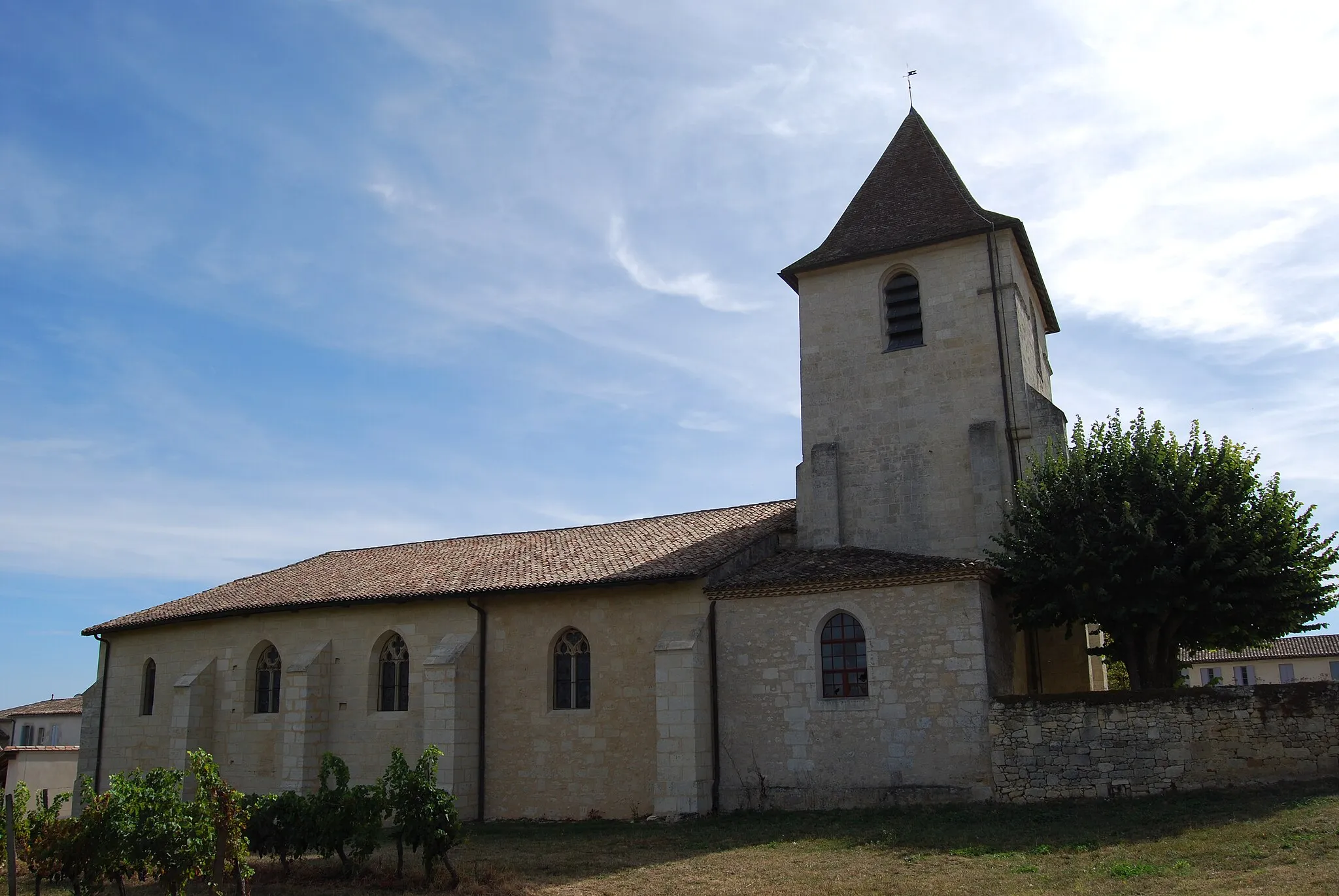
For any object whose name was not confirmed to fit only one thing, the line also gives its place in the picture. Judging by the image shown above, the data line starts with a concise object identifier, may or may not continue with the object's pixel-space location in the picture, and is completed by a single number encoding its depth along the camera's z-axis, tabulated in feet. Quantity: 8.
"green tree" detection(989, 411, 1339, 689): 56.65
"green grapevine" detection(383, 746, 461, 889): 43.34
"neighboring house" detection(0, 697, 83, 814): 165.89
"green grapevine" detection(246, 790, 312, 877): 47.39
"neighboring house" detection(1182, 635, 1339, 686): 168.35
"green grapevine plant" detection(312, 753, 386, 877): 45.80
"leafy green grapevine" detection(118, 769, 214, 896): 36.37
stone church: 61.26
